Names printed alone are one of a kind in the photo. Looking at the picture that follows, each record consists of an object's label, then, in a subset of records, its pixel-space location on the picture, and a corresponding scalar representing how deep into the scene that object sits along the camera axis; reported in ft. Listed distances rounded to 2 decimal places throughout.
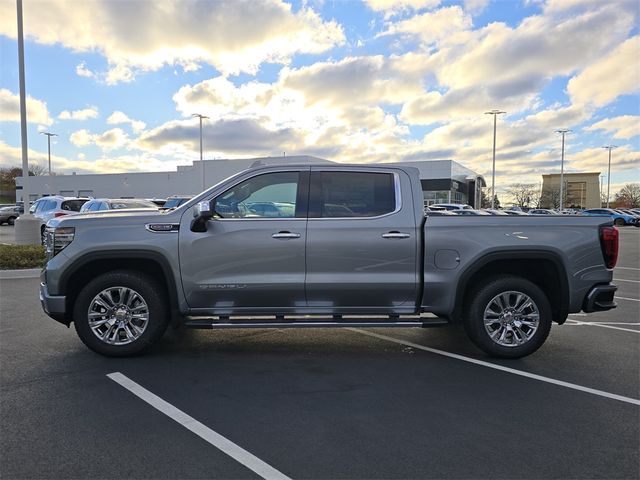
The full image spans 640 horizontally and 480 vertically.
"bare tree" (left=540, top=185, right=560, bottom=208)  290.76
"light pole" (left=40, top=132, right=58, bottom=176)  215.35
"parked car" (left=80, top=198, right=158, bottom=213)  55.47
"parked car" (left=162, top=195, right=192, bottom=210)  76.38
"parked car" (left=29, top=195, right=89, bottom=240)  59.88
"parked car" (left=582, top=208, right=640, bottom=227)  155.93
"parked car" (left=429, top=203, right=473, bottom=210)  106.20
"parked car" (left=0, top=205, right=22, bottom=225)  114.53
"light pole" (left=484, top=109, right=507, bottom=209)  179.22
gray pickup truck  16.61
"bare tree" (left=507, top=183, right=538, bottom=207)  310.86
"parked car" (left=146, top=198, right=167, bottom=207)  93.89
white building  210.18
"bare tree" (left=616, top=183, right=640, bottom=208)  339.77
